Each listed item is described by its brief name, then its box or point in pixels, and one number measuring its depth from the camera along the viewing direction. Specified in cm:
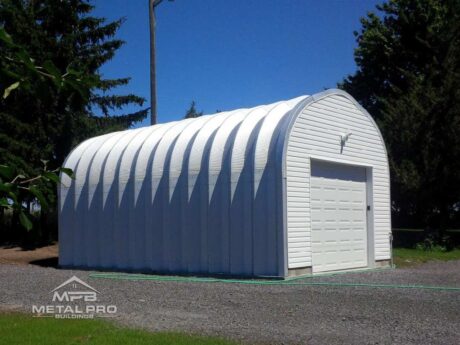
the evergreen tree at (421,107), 2484
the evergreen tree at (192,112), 5409
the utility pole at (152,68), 2894
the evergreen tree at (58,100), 2650
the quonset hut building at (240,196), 1369
